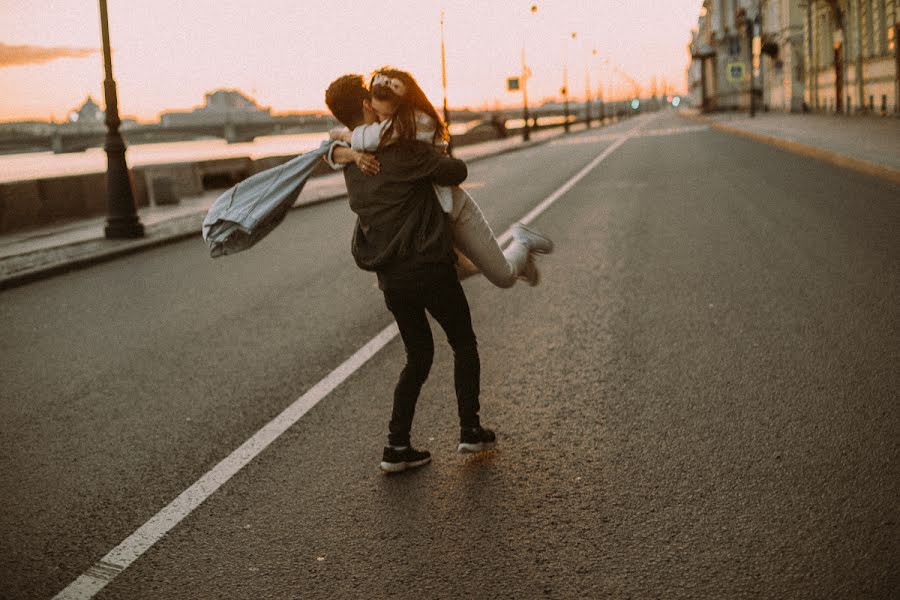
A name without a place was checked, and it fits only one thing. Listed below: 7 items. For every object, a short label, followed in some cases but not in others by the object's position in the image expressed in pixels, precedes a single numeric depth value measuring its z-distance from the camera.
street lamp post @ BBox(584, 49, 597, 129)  101.29
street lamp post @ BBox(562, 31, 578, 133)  74.32
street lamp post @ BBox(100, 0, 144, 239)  14.21
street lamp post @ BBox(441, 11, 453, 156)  42.19
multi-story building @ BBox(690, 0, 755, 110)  86.02
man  3.93
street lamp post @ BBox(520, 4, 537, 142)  53.31
